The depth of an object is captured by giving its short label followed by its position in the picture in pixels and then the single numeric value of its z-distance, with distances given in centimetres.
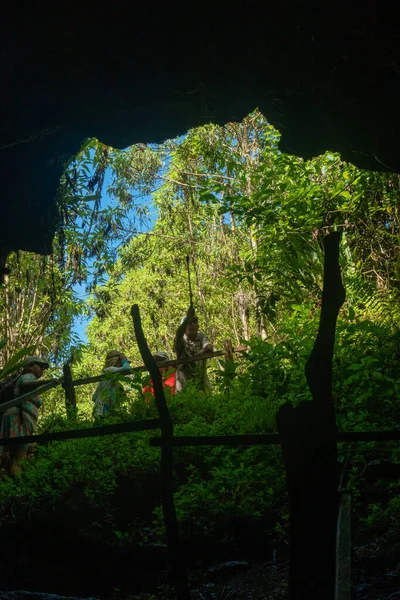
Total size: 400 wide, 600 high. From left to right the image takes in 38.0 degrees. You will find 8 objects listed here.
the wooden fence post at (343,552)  254
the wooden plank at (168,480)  390
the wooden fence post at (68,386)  1046
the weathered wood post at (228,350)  1127
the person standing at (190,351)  1112
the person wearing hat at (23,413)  922
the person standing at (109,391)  1017
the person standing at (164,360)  1163
